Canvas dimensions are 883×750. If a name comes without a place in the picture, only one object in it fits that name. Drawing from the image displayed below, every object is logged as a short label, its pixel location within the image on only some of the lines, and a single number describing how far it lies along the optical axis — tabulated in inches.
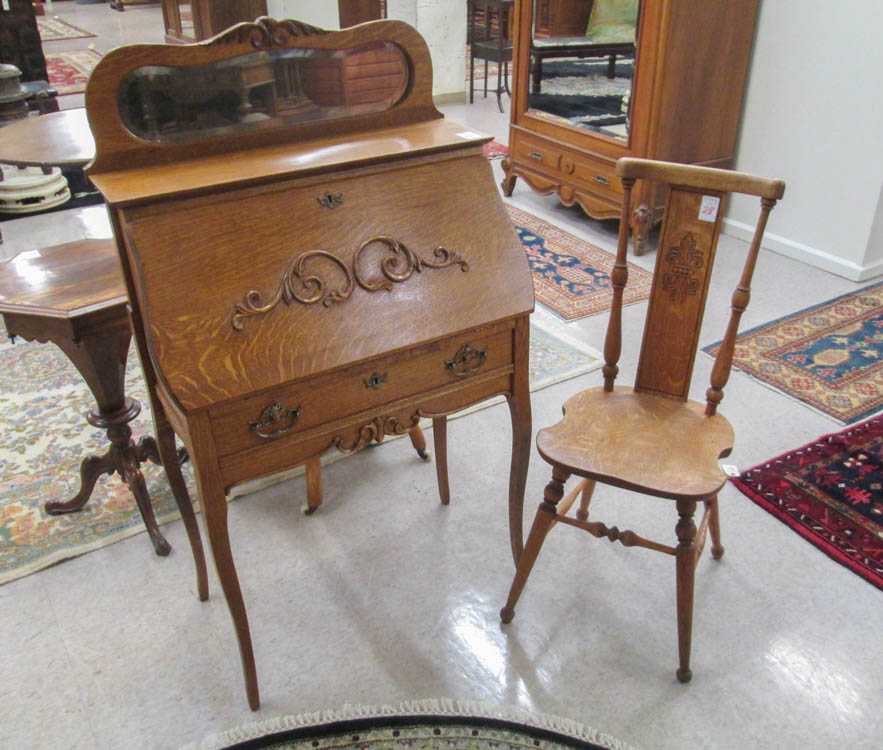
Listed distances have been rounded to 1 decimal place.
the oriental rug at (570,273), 132.0
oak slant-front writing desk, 51.4
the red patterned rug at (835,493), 80.6
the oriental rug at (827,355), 105.8
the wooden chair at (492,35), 233.5
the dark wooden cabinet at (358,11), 250.5
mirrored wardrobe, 134.0
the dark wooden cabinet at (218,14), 282.4
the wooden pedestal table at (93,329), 67.6
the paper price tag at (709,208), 66.6
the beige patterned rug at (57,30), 398.3
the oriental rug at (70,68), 288.9
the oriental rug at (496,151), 205.3
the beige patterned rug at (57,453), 82.7
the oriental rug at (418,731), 61.3
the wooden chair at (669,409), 62.7
